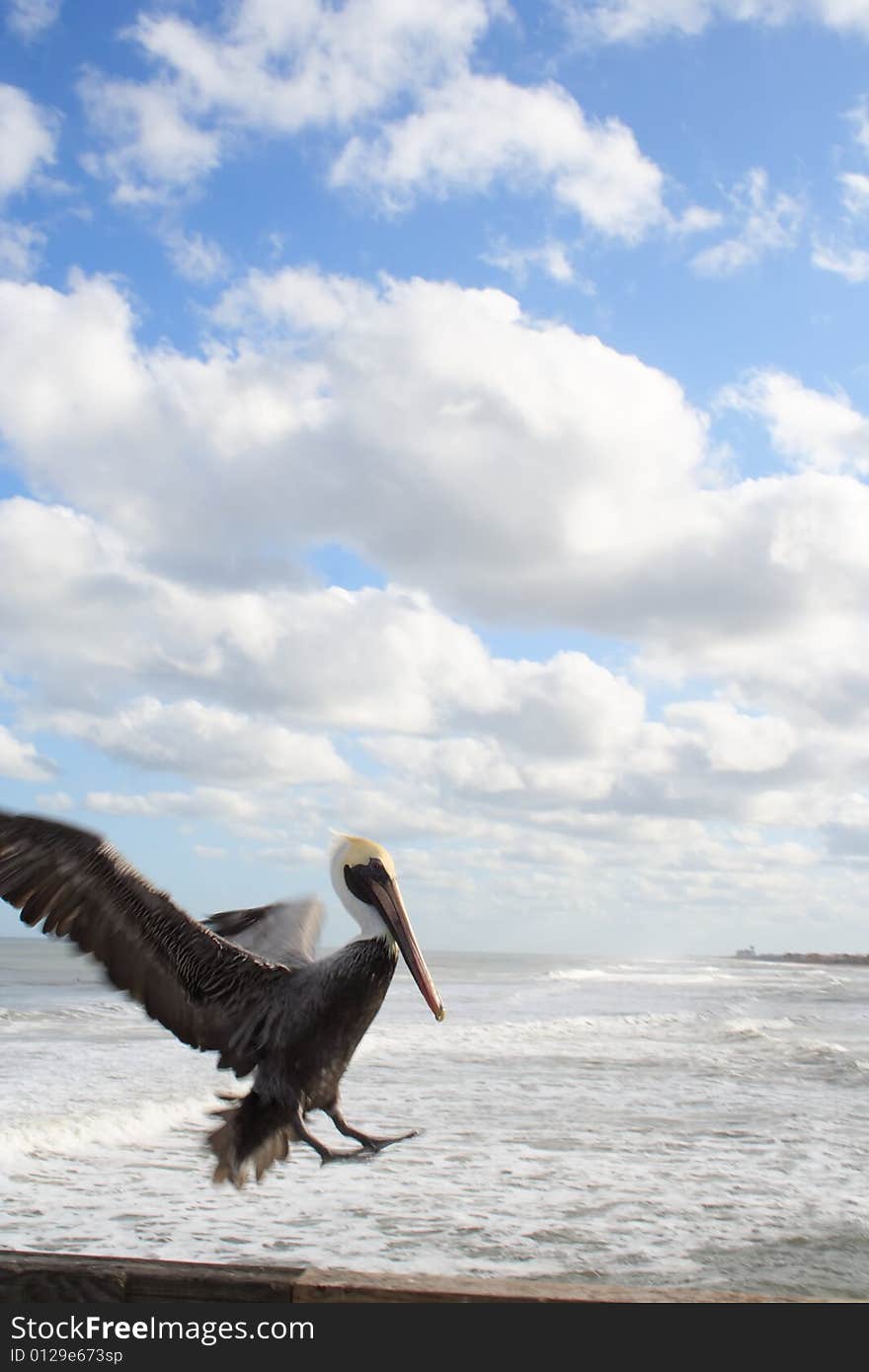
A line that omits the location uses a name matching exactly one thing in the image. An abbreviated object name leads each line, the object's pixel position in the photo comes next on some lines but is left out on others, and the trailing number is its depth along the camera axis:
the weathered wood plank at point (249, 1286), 2.49
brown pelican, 2.44
